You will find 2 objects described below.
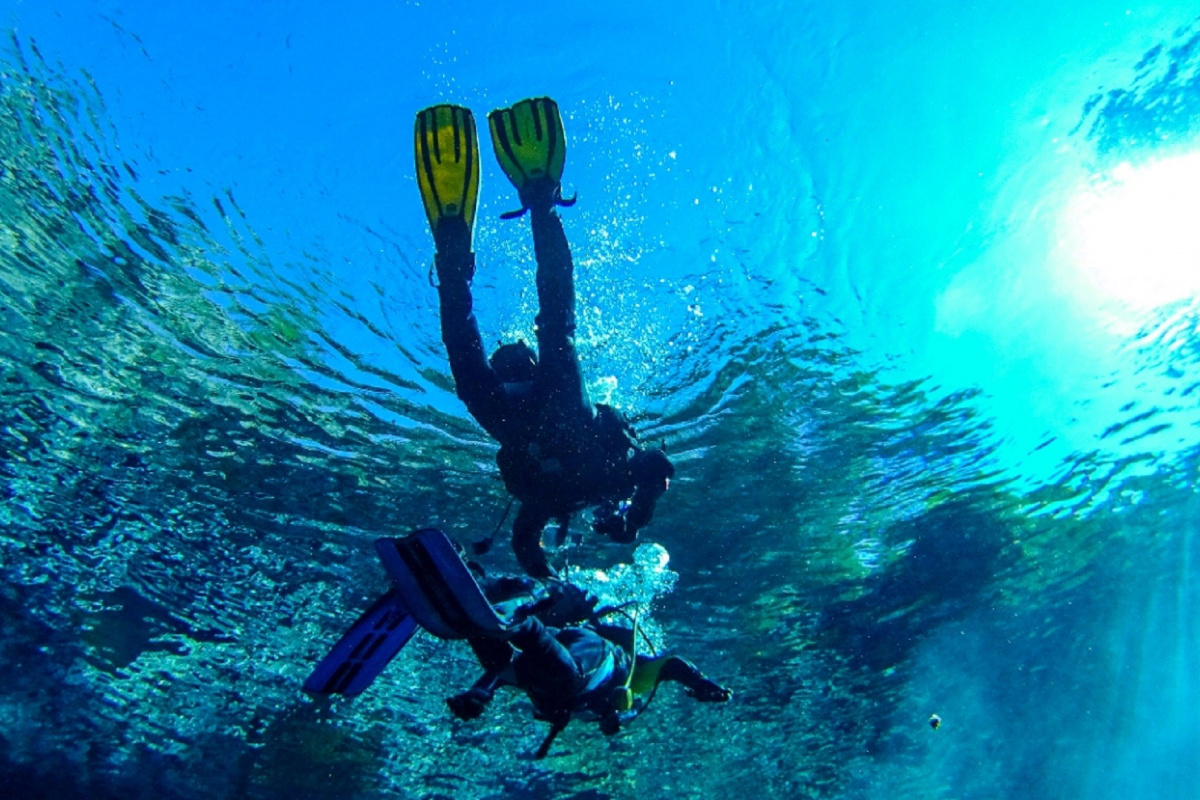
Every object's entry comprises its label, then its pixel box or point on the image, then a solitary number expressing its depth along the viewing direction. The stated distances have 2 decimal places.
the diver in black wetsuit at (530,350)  5.43
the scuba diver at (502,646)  3.42
